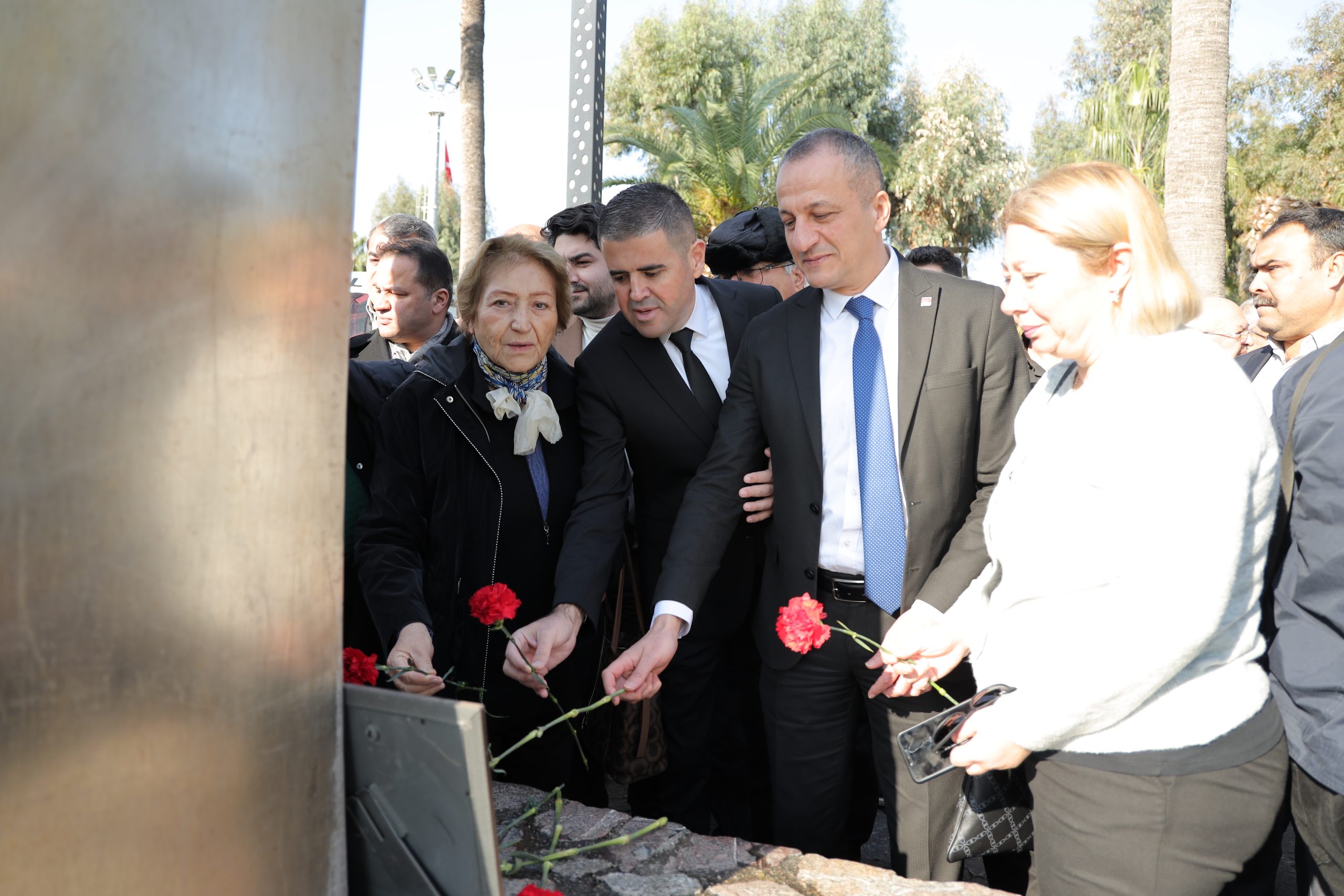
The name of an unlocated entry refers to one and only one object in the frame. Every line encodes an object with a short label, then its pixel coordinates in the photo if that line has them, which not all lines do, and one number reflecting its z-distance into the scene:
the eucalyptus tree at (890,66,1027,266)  28.06
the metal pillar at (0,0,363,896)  0.94
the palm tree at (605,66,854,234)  22.95
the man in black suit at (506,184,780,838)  3.09
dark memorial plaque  1.22
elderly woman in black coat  2.77
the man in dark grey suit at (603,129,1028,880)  2.55
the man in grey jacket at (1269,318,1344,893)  1.87
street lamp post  26.23
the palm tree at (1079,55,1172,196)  24.64
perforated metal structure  6.69
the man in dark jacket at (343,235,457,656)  3.05
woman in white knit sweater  1.61
